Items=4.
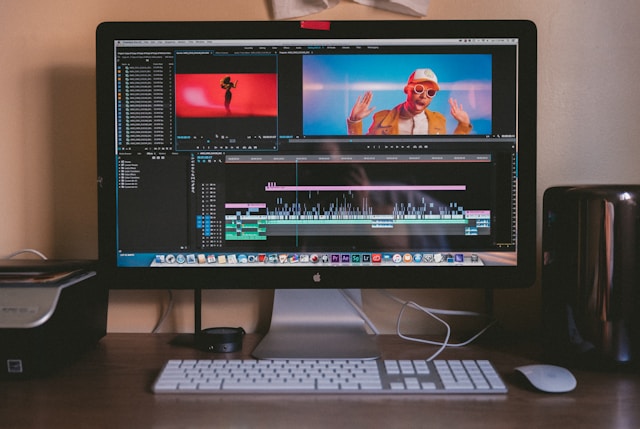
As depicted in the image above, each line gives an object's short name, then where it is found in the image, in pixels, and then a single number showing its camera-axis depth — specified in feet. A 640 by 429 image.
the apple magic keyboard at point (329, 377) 2.66
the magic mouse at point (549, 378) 2.71
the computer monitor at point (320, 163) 3.33
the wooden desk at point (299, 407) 2.40
